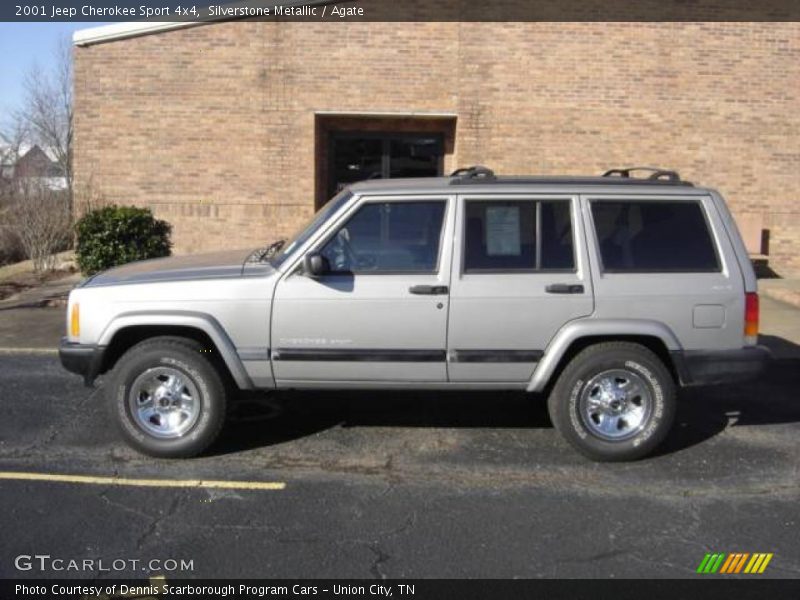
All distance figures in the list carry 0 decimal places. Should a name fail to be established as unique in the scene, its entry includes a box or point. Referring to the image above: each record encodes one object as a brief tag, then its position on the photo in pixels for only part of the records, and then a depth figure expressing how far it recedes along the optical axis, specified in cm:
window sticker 548
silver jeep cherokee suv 534
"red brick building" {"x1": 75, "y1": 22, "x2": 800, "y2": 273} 1385
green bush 1246
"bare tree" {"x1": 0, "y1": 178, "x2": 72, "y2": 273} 1466
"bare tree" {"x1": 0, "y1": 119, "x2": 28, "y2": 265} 1639
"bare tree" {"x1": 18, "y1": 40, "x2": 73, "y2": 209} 3475
